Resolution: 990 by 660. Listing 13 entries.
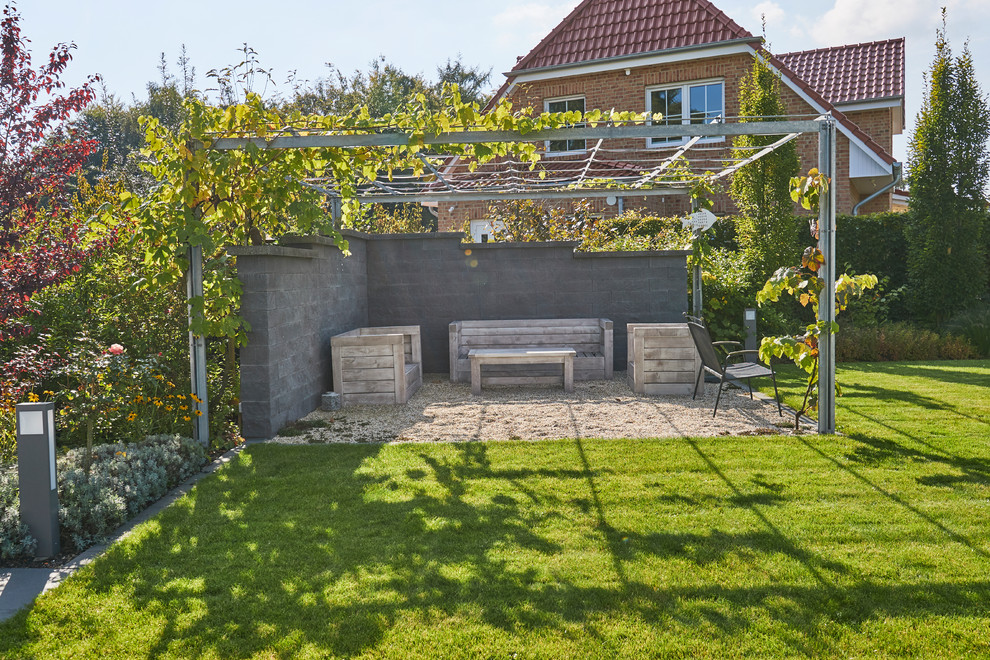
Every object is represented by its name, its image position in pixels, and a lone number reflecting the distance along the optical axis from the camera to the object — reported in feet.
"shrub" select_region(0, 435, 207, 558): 12.30
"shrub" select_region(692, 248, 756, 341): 34.19
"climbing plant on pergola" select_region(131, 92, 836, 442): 17.25
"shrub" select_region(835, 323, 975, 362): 35.22
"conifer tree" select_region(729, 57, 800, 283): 37.19
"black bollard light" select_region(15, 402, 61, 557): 11.73
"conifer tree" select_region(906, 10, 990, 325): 39.17
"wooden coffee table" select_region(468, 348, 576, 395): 26.37
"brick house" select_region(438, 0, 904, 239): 46.93
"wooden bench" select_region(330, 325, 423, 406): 24.90
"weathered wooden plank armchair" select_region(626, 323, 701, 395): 25.95
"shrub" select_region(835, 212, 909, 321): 41.01
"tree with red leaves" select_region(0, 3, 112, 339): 16.65
